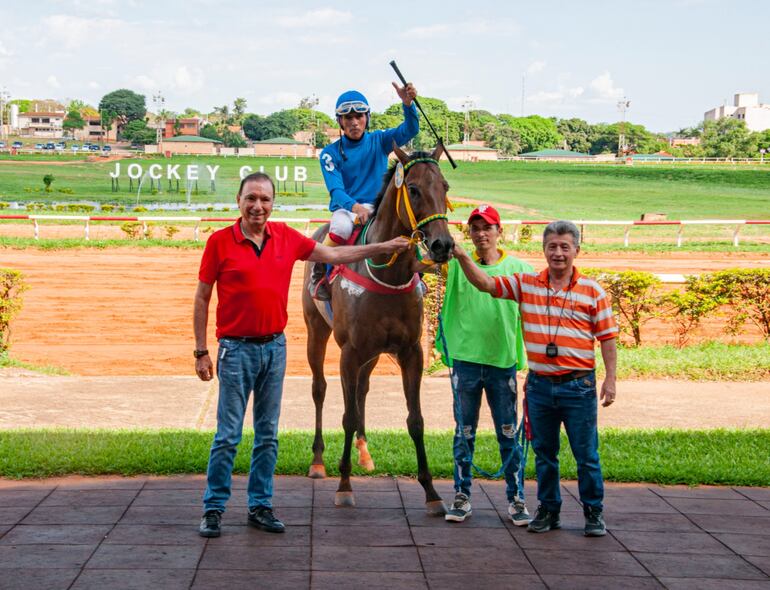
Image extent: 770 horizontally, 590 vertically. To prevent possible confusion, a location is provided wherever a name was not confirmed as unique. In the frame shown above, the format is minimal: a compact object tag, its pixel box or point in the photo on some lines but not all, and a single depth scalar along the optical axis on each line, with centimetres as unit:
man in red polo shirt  465
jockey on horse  602
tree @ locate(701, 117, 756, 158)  6662
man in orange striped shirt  470
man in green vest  497
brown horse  503
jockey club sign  4594
